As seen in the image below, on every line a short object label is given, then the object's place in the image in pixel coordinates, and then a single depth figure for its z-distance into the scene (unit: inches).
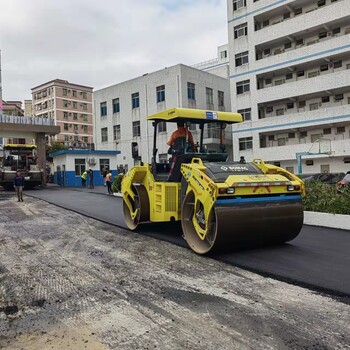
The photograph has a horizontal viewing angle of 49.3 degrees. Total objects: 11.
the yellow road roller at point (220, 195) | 235.5
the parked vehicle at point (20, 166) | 1044.5
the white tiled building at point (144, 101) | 1400.1
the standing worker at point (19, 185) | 726.5
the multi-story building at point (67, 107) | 3083.2
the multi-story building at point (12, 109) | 3019.2
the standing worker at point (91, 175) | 1076.9
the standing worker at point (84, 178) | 1147.3
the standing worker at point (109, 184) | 813.2
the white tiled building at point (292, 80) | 1151.0
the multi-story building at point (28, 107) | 3510.1
